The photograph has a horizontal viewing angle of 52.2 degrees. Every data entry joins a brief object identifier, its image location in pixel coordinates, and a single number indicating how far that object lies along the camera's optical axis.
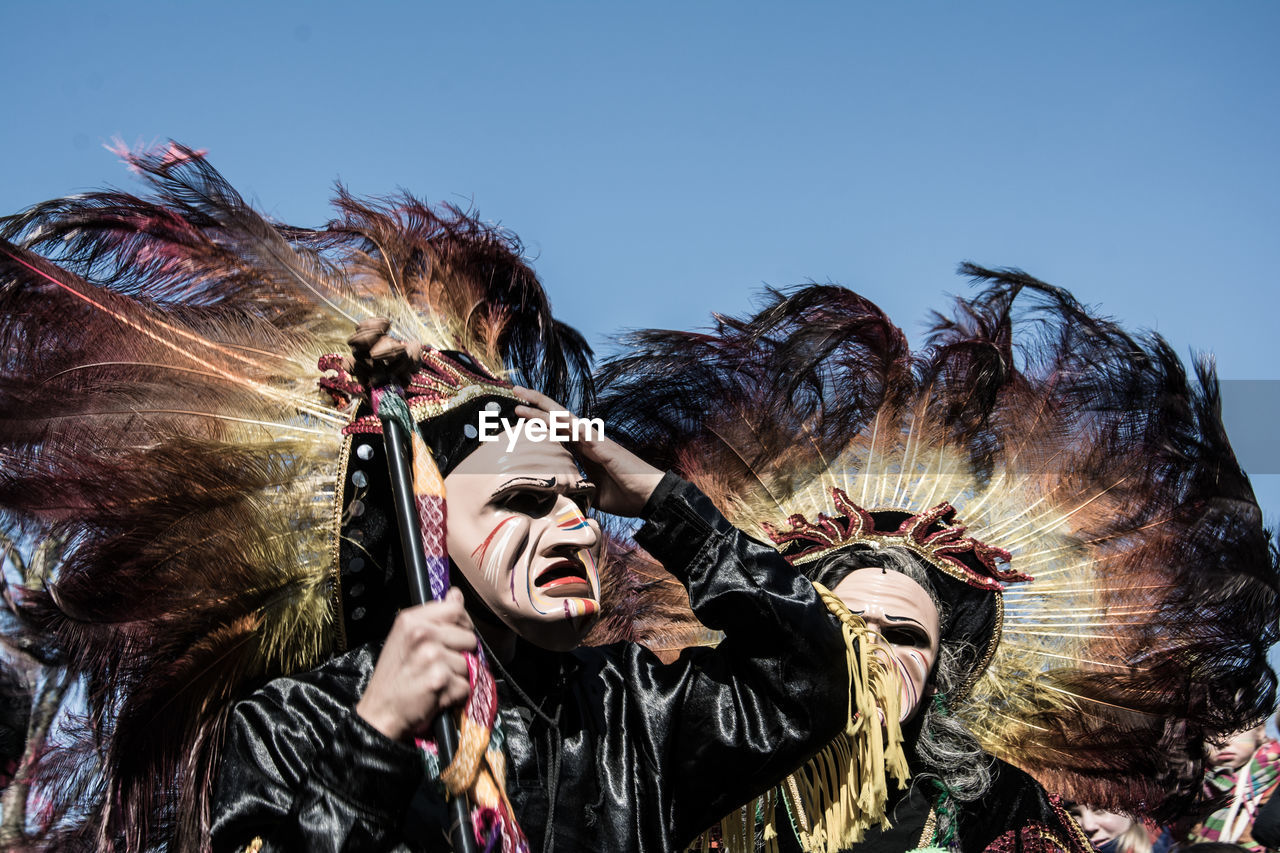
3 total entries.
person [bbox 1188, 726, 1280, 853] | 5.39
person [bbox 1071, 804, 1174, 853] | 5.47
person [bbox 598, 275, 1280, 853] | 4.59
